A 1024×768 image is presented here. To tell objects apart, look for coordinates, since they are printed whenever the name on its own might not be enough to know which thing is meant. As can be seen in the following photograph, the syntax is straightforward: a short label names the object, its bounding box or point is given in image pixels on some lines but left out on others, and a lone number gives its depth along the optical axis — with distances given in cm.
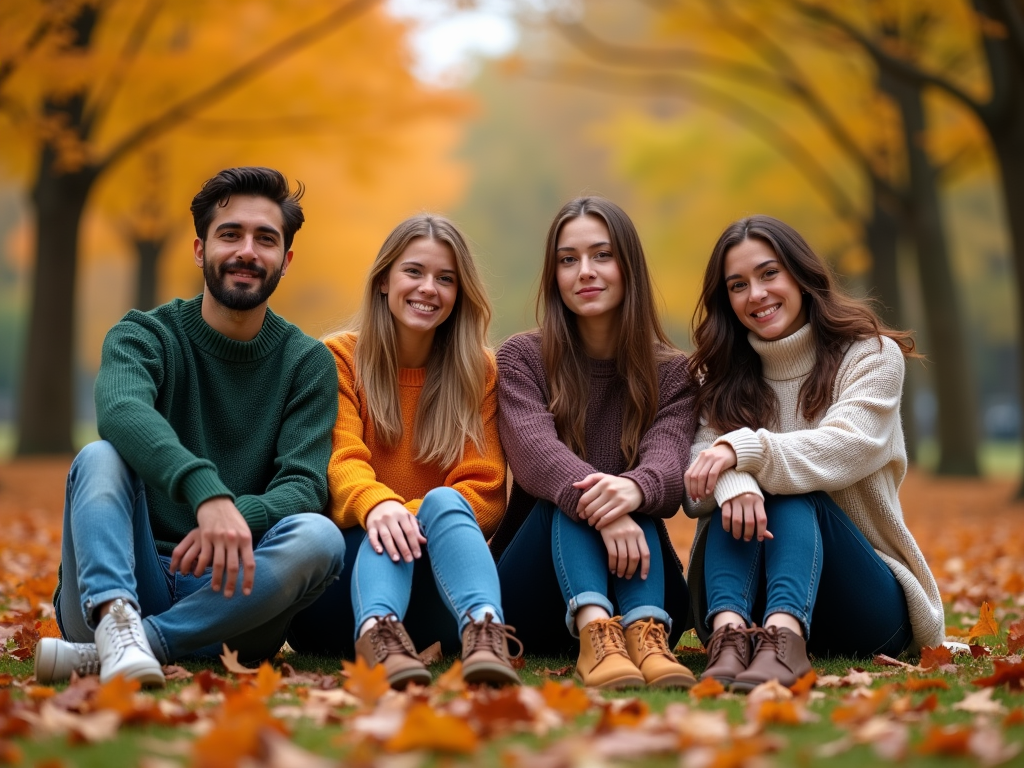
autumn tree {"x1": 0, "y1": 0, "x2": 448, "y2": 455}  1016
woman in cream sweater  333
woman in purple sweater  334
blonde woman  323
